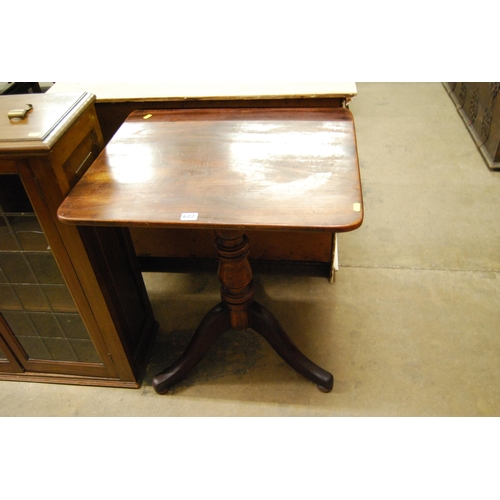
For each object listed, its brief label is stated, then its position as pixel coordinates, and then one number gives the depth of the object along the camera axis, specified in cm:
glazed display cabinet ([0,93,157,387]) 119
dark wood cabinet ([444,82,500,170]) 270
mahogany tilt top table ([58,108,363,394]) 107
